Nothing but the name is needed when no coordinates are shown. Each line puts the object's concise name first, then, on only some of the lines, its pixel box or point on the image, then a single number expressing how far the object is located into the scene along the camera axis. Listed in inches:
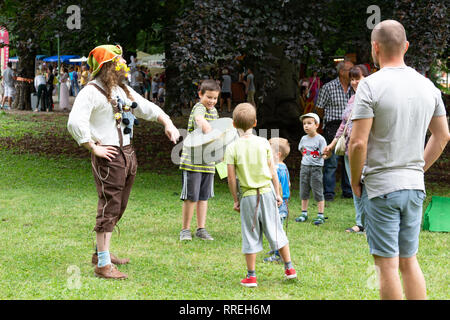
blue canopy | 1720.5
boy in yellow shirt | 203.5
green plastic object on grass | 297.1
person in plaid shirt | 378.6
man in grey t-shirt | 147.8
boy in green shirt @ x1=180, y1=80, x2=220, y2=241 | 258.8
